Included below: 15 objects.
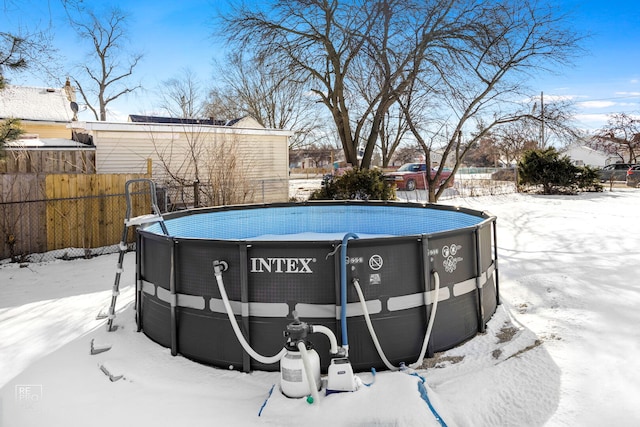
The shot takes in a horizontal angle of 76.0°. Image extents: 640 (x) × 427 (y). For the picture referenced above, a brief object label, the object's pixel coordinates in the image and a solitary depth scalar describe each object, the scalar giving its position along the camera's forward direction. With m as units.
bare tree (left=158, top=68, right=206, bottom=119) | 25.55
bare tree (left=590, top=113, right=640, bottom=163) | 29.72
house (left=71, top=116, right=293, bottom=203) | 9.20
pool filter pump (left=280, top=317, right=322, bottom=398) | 2.40
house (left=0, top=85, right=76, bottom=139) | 17.61
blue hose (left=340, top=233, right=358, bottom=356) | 2.71
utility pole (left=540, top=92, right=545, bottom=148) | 10.21
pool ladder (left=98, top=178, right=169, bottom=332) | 3.64
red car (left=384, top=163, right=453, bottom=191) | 16.44
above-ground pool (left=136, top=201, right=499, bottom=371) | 2.86
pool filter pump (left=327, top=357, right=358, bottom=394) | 2.43
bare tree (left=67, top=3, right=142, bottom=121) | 22.94
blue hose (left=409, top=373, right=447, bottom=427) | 2.17
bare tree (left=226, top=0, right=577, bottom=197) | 9.41
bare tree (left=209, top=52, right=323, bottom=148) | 24.83
